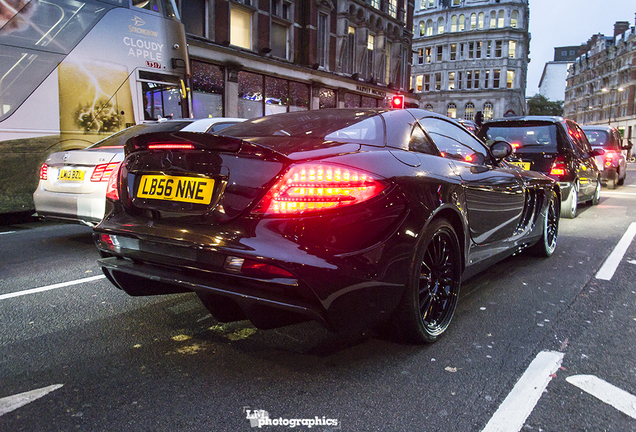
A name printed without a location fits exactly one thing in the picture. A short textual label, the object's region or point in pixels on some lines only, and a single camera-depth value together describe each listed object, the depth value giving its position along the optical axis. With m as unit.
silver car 5.32
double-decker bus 7.35
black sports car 2.26
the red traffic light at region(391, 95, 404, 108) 13.14
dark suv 7.68
